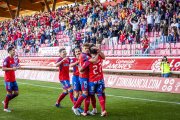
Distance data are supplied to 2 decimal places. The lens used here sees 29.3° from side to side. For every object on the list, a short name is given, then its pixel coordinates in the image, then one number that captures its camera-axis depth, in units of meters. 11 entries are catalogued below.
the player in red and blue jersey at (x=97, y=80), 9.77
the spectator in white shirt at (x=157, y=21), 23.00
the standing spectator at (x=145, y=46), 21.42
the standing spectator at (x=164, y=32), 20.82
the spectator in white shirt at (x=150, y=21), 23.53
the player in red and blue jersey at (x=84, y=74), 9.94
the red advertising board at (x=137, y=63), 19.80
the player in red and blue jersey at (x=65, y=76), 11.89
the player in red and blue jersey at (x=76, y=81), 11.05
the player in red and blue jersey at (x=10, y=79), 11.52
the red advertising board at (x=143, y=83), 16.50
